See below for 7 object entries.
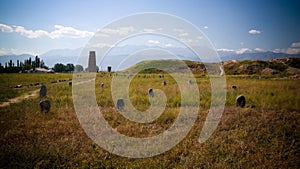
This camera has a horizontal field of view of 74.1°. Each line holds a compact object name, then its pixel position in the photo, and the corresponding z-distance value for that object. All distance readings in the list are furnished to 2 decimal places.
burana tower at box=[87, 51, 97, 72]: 54.83
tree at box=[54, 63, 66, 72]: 102.31
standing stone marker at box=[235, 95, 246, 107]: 13.20
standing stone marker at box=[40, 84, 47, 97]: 17.54
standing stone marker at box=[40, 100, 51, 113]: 11.22
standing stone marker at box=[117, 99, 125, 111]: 12.07
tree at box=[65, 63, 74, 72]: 105.12
